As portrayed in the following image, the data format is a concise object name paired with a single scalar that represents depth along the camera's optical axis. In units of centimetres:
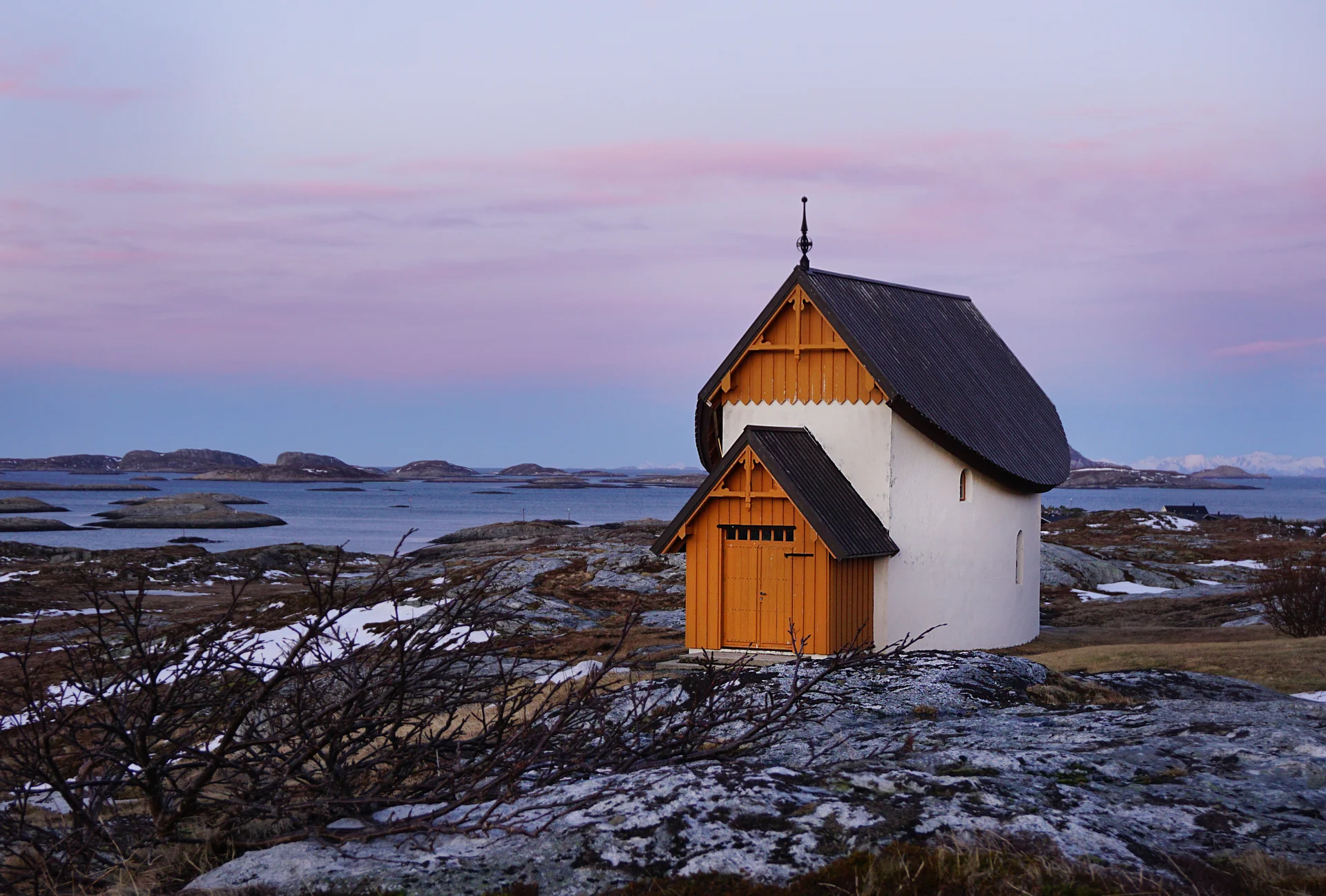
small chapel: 2167
